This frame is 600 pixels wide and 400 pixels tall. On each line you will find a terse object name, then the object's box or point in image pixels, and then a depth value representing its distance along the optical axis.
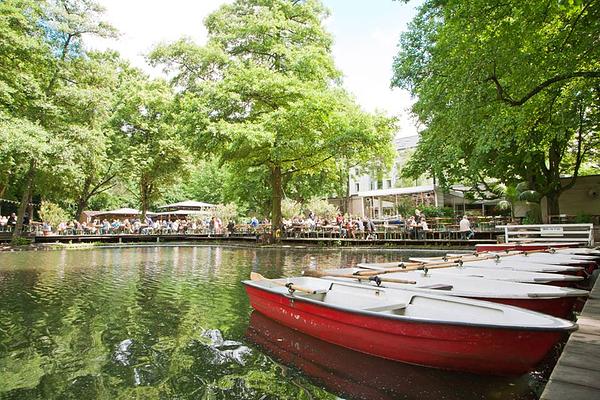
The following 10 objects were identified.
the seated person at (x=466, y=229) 19.56
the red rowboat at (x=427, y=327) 3.99
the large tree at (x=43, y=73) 22.42
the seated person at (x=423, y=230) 20.64
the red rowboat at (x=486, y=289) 5.26
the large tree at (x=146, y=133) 31.38
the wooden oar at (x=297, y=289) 6.02
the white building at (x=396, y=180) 43.22
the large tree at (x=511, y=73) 10.09
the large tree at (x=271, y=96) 21.05
